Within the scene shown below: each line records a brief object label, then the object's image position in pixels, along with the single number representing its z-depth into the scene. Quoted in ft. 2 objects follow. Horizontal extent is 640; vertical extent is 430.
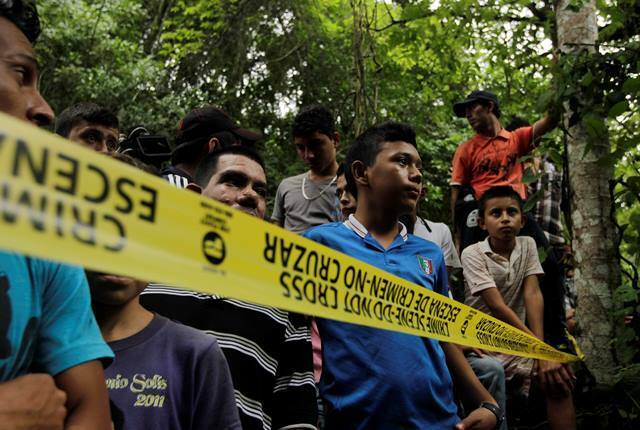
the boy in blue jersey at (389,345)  7.95
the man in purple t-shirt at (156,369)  5.50
